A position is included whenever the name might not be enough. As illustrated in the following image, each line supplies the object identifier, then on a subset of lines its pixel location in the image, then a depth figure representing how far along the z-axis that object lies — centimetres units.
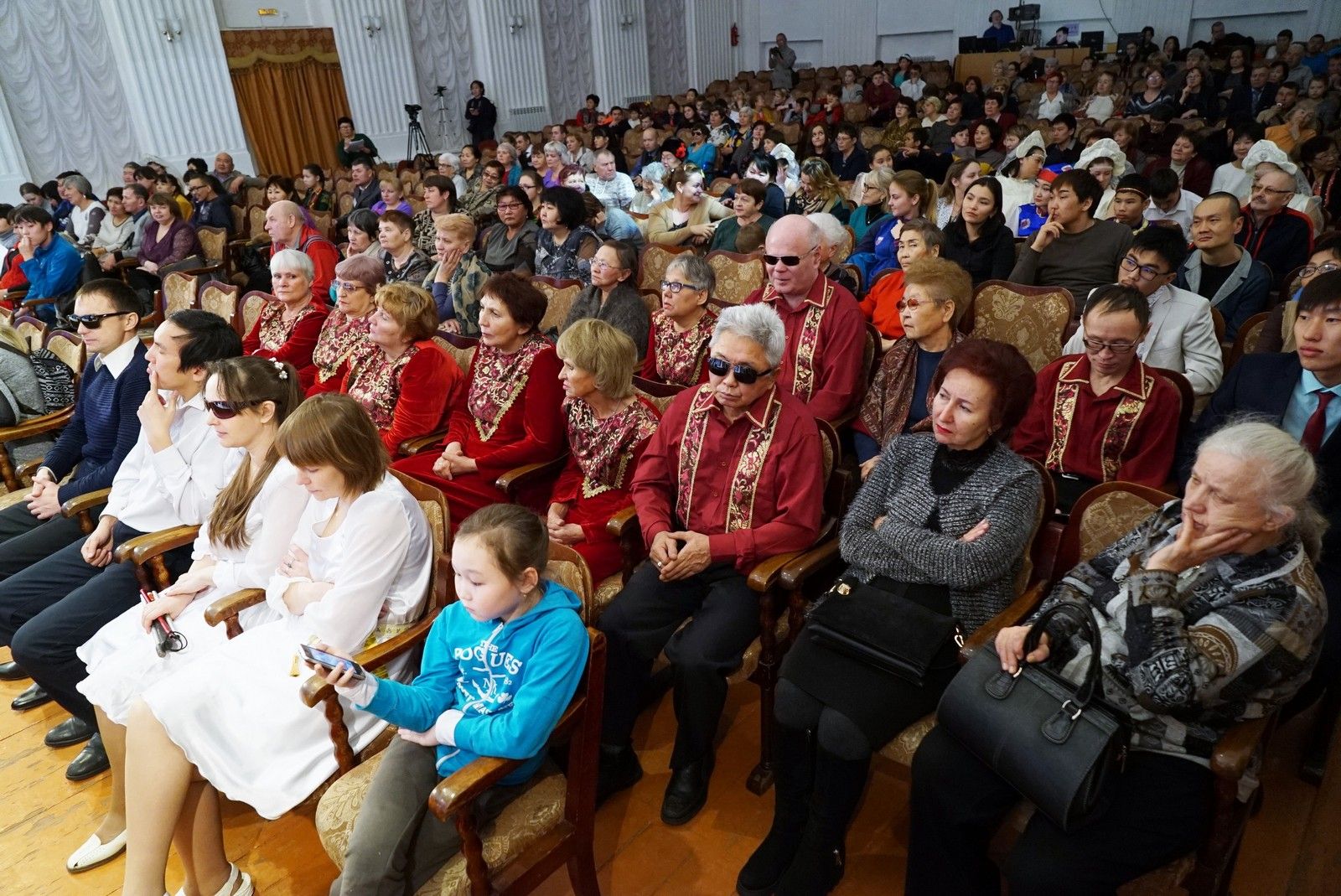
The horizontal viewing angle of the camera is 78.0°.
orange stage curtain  1096
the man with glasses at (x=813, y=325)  301
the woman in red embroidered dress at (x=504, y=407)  293
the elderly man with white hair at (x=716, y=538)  212
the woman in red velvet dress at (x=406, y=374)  318
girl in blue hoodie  152
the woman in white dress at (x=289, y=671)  182
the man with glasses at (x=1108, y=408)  234
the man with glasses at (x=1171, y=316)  279
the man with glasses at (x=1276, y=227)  387
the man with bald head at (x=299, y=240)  517
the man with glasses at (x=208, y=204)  796
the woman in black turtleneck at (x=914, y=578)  179
